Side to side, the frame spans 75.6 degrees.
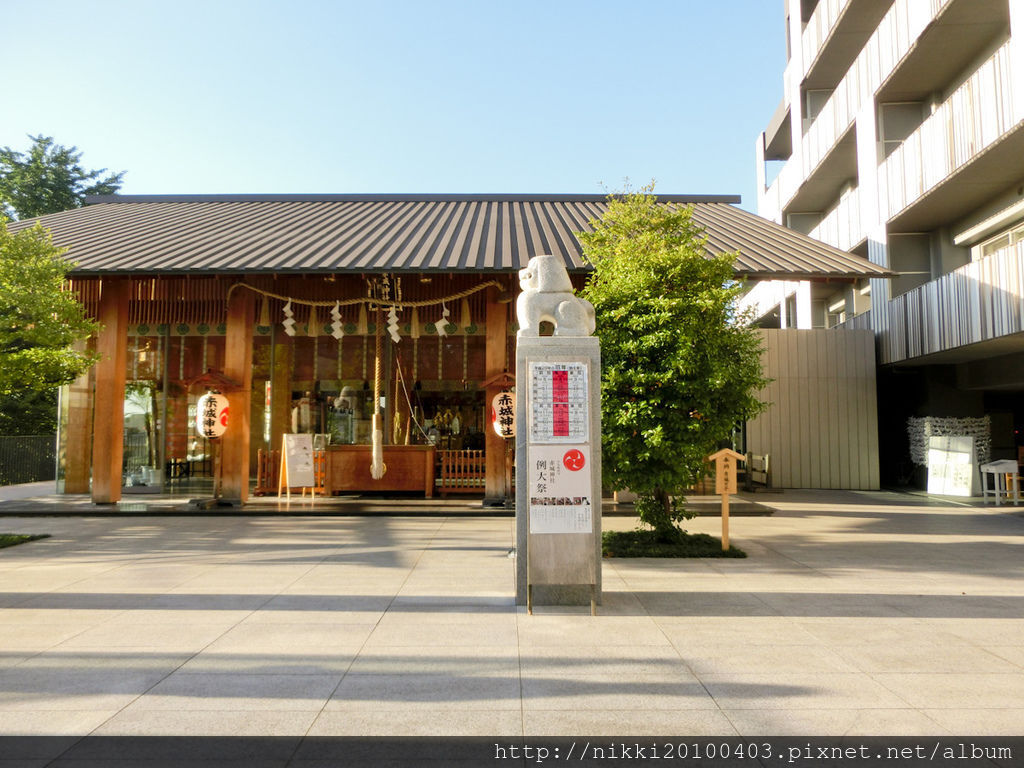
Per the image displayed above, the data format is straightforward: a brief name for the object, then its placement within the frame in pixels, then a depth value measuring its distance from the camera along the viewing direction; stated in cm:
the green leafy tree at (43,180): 3142
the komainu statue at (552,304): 697
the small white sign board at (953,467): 1616
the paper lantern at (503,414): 1309
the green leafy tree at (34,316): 1018
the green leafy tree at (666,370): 895
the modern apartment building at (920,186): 1385
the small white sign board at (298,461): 1409
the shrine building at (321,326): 1367
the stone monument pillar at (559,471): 644
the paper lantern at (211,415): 1330
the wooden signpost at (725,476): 923
